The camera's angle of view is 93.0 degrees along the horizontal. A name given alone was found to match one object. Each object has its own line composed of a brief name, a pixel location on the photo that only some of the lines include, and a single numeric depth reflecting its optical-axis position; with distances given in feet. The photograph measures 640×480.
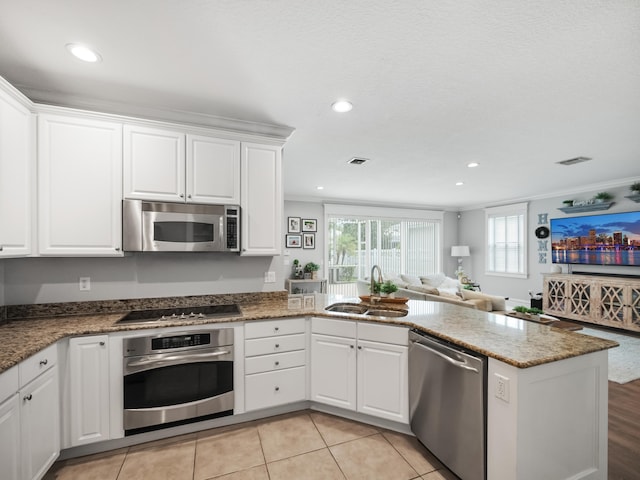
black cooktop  7.74
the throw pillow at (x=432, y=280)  20.29
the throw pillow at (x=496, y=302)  13.71
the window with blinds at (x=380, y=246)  23.99
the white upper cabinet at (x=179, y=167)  7.82
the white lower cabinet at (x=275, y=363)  7.84
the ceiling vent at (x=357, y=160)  13.01
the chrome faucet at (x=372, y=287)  9.71
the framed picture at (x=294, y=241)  22.16
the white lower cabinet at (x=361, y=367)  7.27
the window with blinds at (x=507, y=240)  22.27
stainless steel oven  6.91
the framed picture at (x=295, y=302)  8.95
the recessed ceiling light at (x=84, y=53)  5.72
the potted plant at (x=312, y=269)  21.99
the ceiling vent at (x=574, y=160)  12.58
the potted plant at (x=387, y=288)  9.48
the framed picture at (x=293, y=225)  22.21
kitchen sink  8.35
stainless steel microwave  7.68
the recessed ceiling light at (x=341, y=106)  7.92
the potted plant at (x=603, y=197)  17.31
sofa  13.69
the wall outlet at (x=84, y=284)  8.11
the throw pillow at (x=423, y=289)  15.05
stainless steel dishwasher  5.28
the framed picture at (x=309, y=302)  8.91
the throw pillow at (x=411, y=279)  19.28
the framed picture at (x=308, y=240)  22.65
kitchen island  4.77
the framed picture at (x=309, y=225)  22.67
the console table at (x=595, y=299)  15.16
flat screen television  16.26
